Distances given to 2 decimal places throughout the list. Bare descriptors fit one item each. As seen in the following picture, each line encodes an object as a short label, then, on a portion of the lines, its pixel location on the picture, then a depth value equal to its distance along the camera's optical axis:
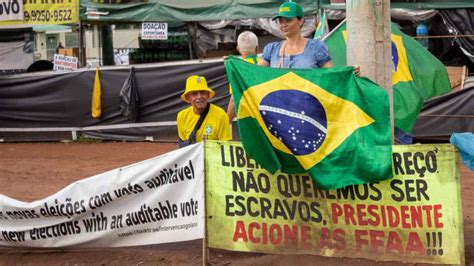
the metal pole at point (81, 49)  18.39
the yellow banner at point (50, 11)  17.89
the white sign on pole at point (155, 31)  18.44
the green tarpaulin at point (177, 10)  17.36
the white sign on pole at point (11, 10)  18.12
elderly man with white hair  8.48
